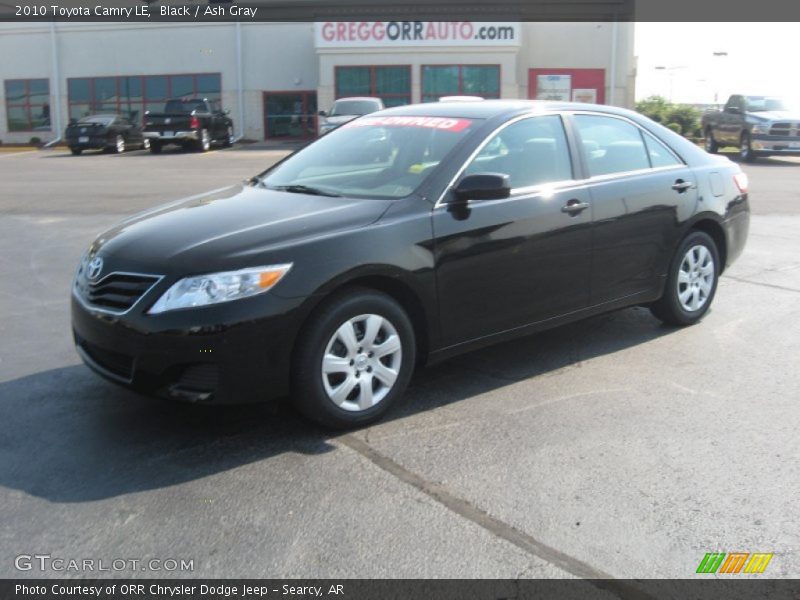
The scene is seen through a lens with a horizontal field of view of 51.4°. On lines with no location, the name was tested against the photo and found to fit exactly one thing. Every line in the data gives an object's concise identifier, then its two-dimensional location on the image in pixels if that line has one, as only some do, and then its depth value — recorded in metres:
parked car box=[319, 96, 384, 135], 25.22
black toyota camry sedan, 4.02
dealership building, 34.16
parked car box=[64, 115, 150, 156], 28.94
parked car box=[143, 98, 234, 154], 28.88
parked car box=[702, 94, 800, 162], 22.78
